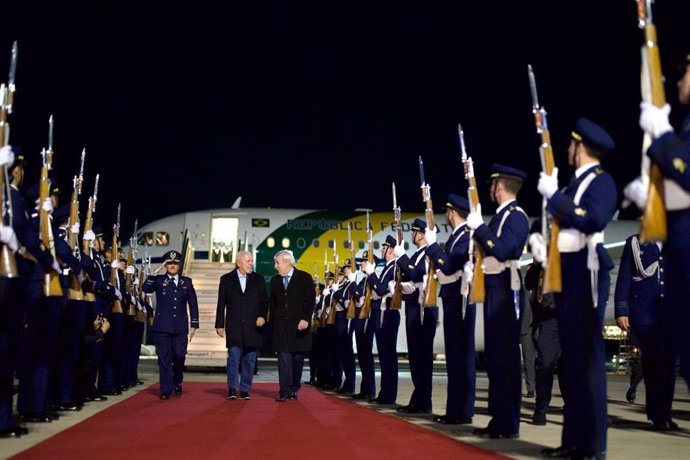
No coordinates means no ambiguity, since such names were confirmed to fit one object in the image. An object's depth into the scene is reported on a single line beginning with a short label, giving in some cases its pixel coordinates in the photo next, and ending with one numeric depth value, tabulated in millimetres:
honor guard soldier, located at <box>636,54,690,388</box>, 4383
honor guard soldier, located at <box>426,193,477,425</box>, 8250
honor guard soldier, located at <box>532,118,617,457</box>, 5465
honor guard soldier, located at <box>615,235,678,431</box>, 8367
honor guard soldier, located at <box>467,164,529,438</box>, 6910
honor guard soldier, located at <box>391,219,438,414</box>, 9414
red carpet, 5844
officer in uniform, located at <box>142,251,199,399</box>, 12102
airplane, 26906
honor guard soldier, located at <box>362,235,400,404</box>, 10969
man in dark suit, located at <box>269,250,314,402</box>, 11867
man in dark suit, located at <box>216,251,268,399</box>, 11961
